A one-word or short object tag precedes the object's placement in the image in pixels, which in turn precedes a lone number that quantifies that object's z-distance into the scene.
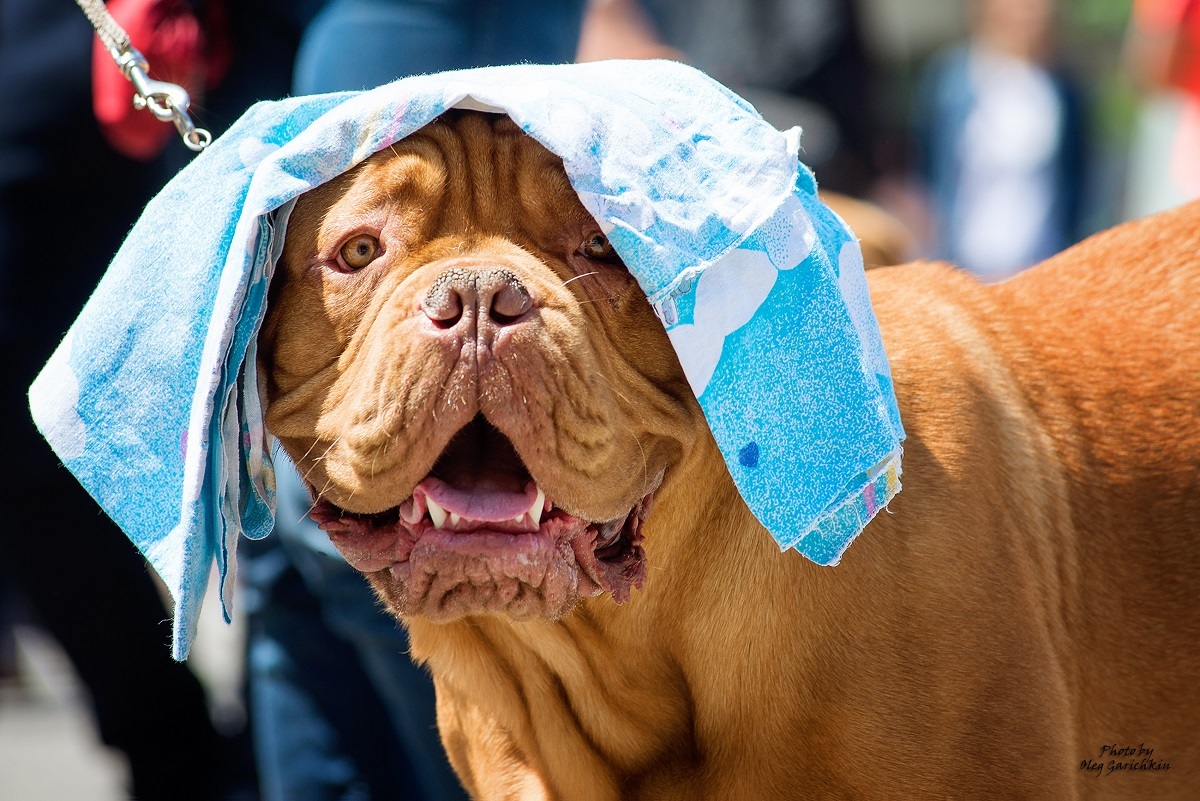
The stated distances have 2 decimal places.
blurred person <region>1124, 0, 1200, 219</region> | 5.04
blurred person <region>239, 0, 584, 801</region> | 3.21
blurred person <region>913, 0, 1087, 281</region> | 8.21
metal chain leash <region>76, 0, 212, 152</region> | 2.79
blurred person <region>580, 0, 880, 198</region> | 7.68
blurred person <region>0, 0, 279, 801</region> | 4.00
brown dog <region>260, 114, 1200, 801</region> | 2.30
